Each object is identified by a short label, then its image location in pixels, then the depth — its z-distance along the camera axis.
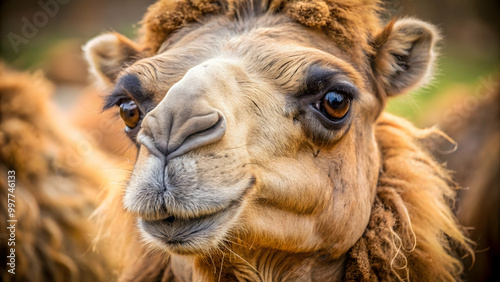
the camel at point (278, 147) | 2.39
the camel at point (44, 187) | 4.70
